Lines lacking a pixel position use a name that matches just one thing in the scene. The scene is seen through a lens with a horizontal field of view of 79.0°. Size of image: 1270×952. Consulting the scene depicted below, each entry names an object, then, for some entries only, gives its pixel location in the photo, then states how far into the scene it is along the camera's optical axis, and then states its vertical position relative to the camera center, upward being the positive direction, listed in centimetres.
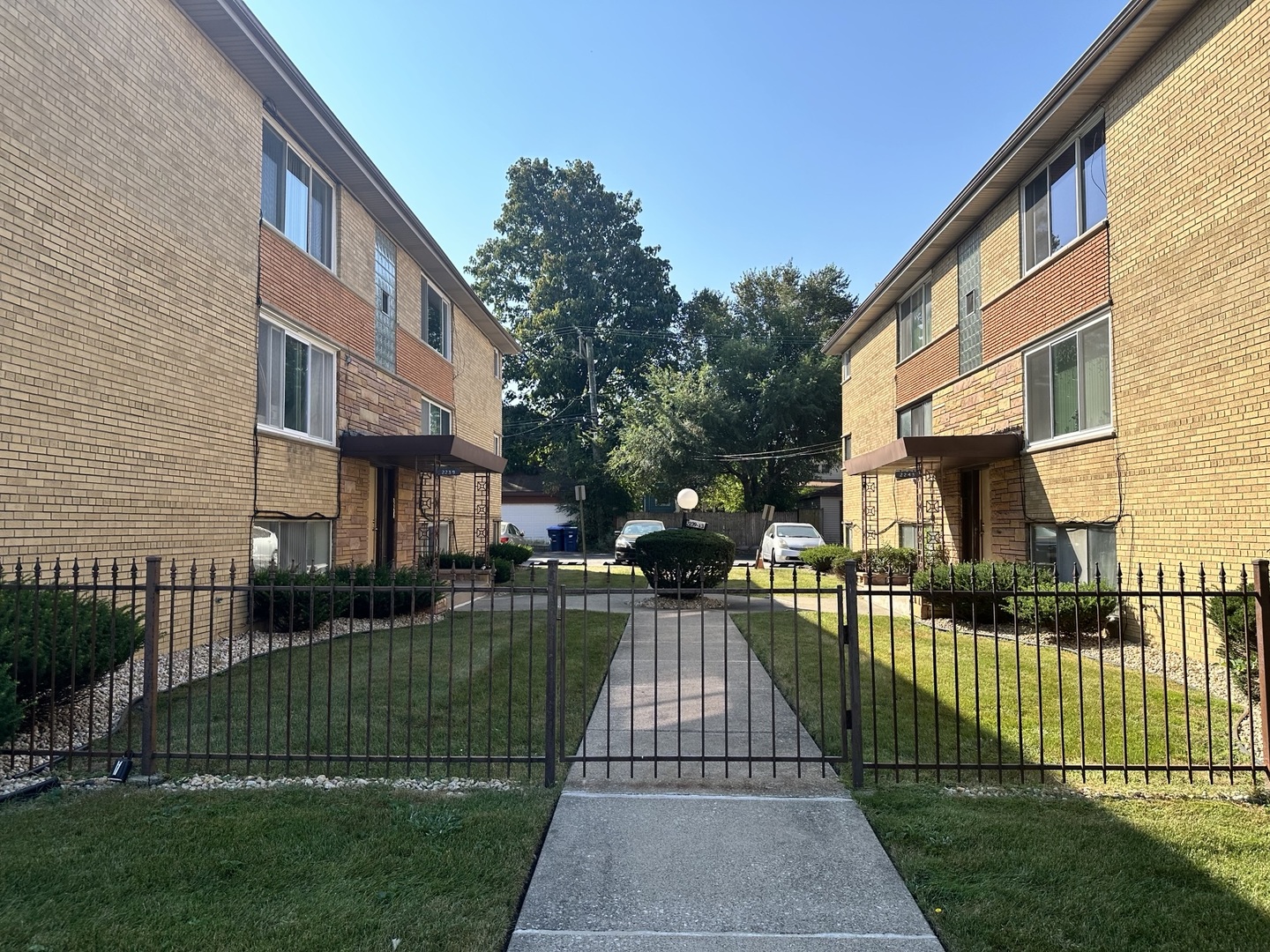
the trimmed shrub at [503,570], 1734 -109
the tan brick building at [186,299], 668 +255
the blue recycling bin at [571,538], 3656 -74
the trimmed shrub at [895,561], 1645 -81
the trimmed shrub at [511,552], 2030 -82
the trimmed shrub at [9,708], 449 -110
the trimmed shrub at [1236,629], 619 -91
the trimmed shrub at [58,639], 483 -81
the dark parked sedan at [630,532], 2514 -34
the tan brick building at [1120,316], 772 +270
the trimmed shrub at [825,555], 1869 -83
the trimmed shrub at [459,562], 1698 -88
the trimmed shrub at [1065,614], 906 -110
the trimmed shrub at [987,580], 1054 -80
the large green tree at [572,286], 4338 +1369
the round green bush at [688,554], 1312 -55
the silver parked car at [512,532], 3565 -50
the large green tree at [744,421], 3434 +457
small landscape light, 473 -154
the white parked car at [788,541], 2219 -55
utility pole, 4216 +893
